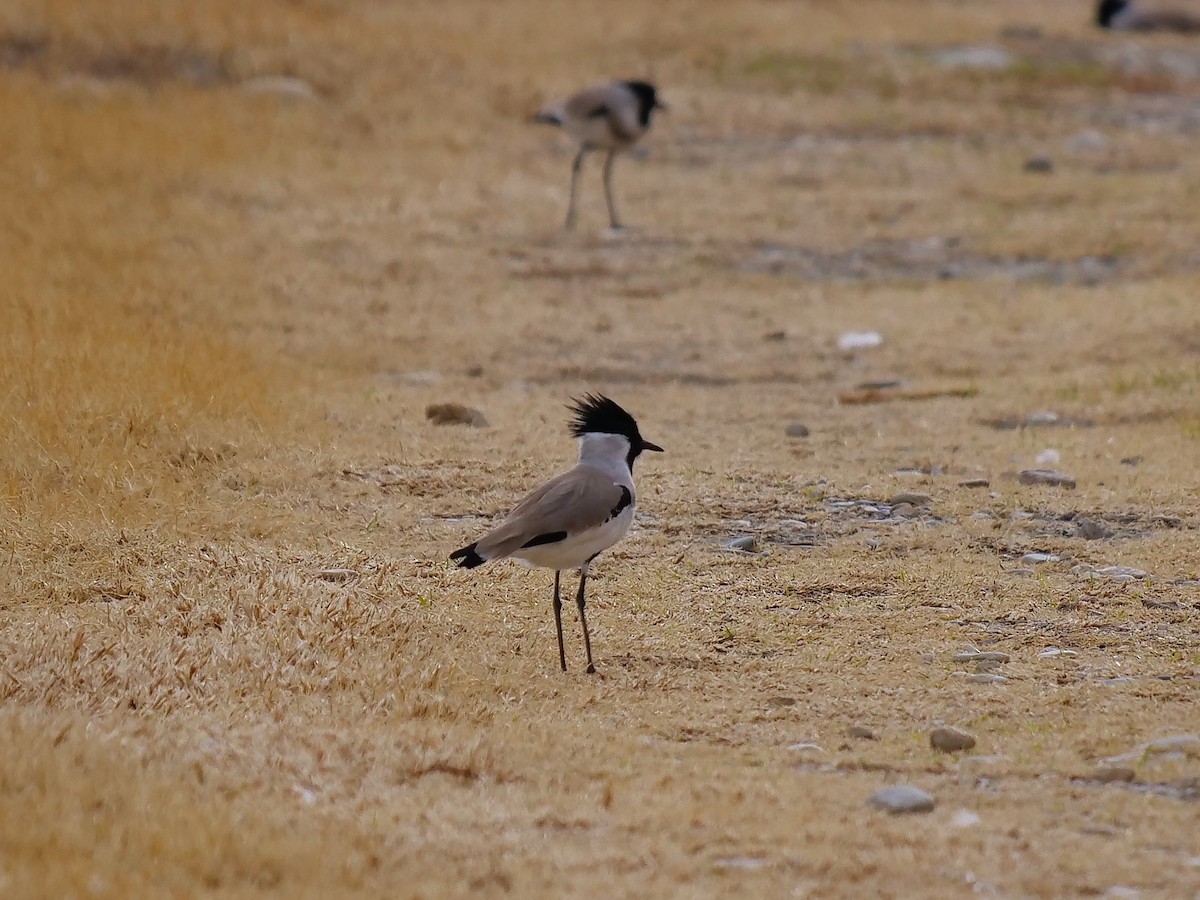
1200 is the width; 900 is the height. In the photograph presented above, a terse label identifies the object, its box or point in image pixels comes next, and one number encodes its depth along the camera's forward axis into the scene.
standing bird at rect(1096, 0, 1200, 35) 56.94
